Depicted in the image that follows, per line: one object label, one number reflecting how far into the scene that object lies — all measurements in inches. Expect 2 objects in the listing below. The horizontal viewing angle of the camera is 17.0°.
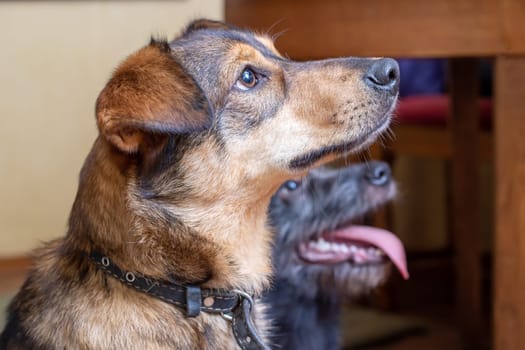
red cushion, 75.0
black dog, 62.5
